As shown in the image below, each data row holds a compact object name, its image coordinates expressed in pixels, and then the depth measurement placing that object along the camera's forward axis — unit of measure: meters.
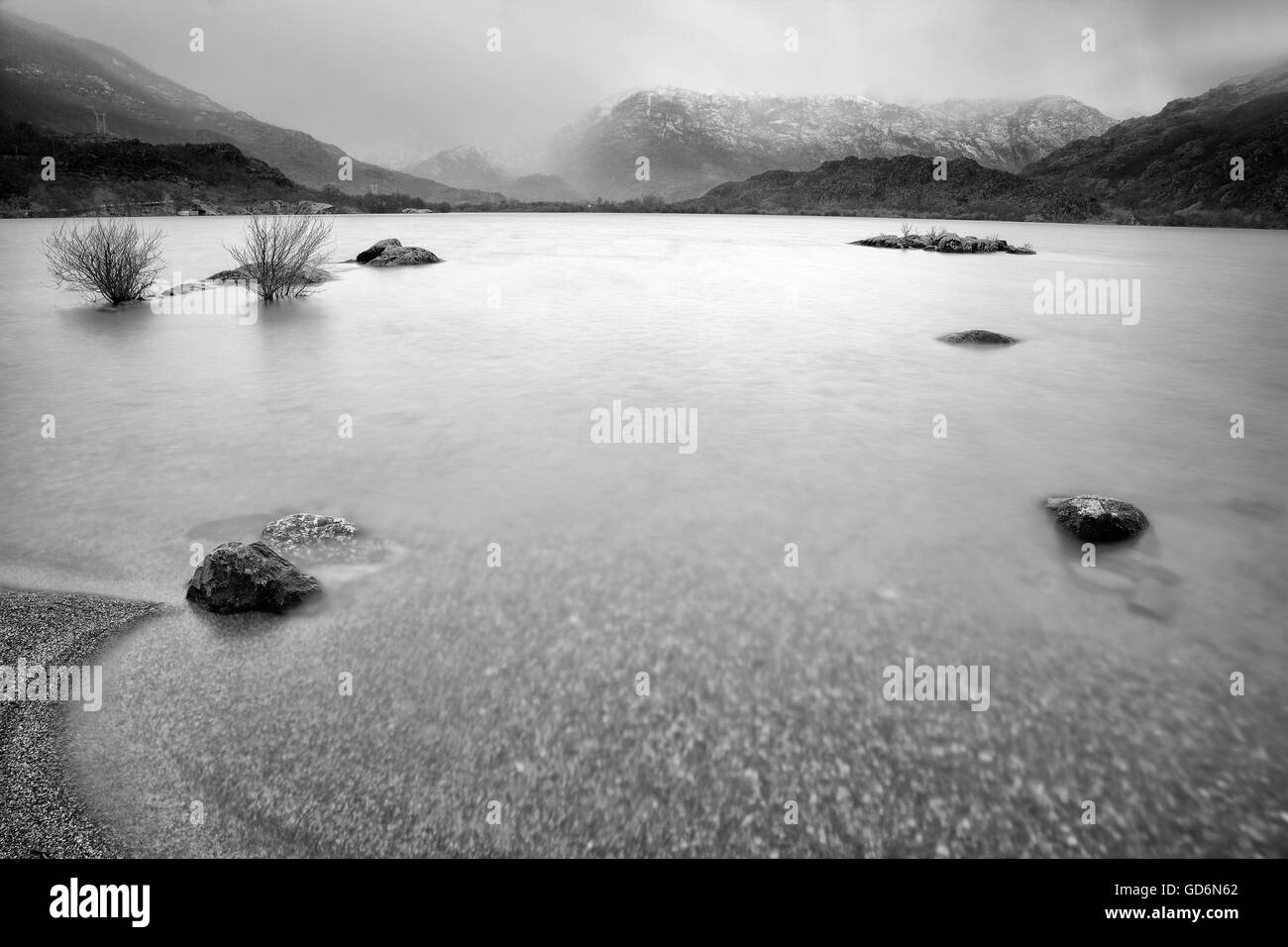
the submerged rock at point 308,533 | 5.71
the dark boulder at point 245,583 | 4.76
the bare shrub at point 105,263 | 18.84
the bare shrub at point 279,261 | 19.86
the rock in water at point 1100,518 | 6.02
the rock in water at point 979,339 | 15.13
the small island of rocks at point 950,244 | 41.19
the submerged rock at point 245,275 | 22.45
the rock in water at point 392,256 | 30.33
